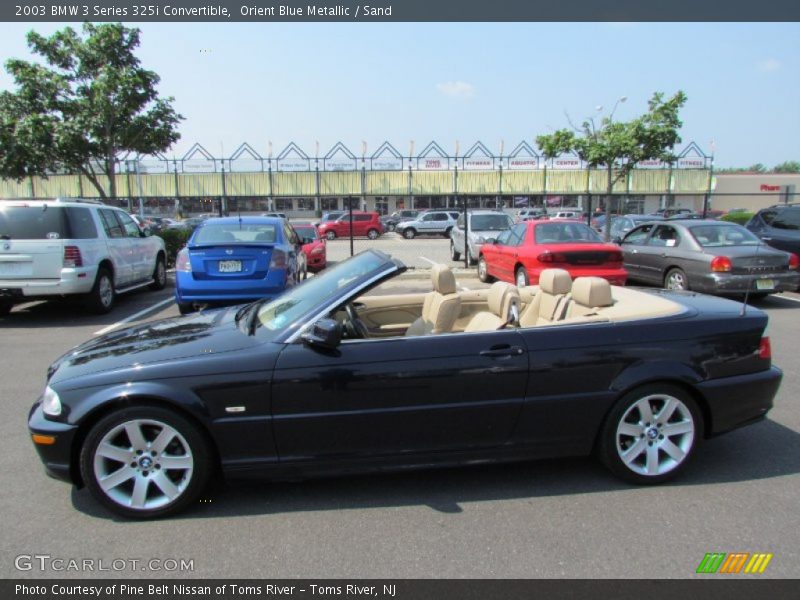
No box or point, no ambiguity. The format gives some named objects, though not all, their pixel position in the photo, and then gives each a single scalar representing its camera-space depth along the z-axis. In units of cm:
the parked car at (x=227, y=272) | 763
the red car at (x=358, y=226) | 3197
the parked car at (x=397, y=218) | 3841
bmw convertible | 293
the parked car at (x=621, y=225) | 1873
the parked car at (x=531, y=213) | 4078
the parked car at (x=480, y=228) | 1467
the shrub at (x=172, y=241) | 1475
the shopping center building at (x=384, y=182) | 5056
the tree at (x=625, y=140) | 1625
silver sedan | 878
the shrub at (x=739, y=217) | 2627
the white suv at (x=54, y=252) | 799
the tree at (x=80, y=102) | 1570
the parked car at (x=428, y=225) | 3441
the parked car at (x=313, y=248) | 1441
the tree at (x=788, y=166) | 10331
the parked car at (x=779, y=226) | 1106
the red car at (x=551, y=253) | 883
